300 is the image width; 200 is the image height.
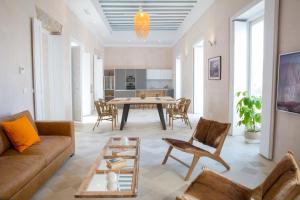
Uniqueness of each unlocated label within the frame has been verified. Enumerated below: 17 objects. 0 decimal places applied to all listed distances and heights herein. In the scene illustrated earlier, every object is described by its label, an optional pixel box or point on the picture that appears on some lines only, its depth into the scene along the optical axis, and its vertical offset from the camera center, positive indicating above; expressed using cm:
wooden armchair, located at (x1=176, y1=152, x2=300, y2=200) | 165 -88
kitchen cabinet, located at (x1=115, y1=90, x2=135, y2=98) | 1243 -39
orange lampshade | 607 +161
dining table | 636 -44
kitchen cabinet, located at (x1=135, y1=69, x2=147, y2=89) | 1264 +34
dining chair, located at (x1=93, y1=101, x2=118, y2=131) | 644 -67
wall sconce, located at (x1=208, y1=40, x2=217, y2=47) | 656 +119
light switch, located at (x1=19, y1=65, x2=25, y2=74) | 400 +28
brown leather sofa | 226 -85
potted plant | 472 -56
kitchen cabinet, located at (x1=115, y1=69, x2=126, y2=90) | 1255 +39
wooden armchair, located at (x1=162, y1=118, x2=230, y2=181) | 324 -83
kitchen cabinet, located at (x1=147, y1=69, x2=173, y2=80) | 1295 +62
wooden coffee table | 205 -92
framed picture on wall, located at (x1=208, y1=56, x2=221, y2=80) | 630 +47
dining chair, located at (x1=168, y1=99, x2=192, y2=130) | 661 -68
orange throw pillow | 304 -62
